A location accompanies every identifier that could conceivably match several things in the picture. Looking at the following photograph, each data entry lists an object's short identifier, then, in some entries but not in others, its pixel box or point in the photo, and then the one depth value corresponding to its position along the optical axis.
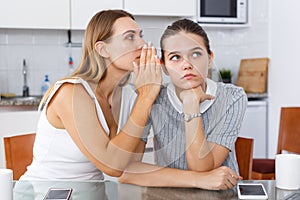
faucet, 3.30
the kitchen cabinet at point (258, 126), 3.38
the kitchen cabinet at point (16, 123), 2.83
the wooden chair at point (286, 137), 2.51
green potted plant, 3.56
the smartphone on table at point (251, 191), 1.16
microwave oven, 3.42
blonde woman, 1.23
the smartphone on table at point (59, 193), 1.15
